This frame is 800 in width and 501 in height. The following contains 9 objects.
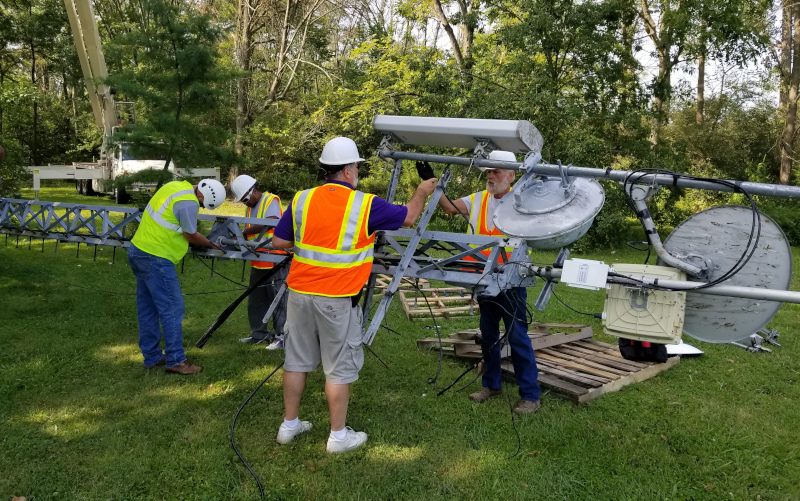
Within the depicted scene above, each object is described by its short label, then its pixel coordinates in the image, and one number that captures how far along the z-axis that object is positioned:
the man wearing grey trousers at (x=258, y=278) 5.91
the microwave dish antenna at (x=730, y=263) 3.21
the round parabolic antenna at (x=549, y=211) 3.44
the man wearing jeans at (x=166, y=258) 4.99
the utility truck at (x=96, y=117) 11.41
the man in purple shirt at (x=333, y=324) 3.53
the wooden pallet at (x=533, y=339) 5.73
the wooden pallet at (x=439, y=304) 7.72
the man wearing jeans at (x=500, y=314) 4.37
